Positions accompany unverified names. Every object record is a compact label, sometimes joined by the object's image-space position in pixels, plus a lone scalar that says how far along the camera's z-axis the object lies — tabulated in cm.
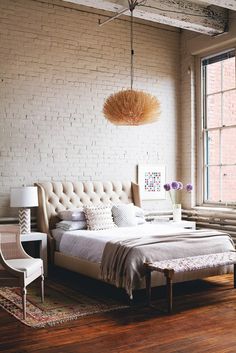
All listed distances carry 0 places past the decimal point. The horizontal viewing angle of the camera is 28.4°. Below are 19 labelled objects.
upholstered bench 473
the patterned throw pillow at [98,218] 655
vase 772
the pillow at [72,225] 652
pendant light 554
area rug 450
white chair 454
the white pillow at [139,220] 701
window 768
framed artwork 802
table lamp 632
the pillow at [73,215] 666
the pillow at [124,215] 682
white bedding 560
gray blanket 498
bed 537
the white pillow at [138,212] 718
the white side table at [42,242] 633
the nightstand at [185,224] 734
